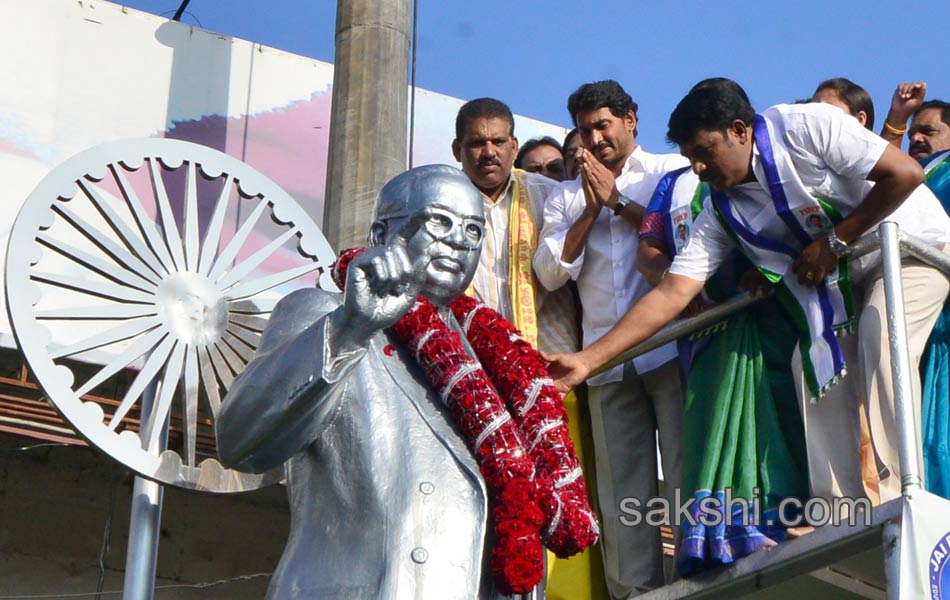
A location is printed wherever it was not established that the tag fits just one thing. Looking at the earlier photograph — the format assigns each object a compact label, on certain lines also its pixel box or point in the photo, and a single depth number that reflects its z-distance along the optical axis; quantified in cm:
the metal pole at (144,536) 510
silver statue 326
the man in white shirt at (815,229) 509
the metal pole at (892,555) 474
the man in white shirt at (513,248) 580
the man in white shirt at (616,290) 557
